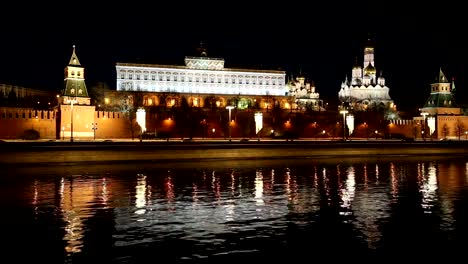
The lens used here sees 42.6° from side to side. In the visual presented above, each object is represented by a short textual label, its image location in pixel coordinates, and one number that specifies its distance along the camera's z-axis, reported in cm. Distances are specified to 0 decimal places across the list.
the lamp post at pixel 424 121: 7800
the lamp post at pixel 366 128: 7697
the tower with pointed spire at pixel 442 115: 7873
